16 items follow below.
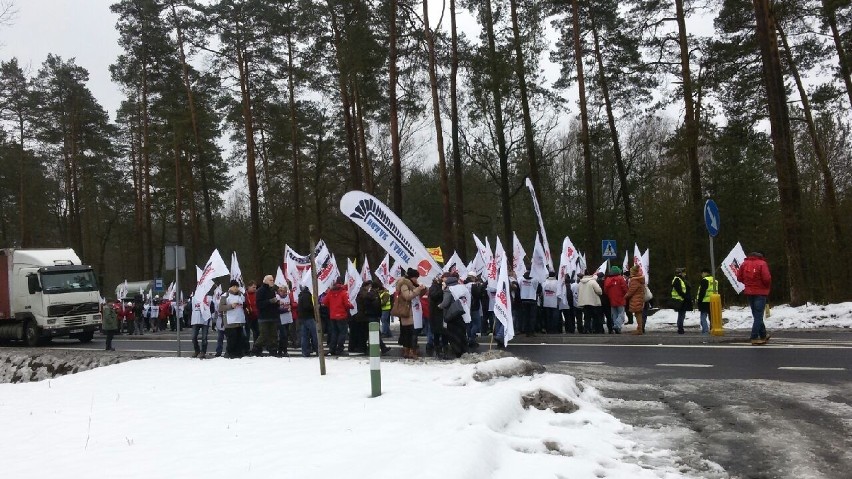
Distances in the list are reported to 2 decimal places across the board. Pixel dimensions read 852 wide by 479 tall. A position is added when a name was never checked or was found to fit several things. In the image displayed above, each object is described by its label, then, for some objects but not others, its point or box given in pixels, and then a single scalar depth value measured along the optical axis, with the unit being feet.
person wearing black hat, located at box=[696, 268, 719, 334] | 56.08
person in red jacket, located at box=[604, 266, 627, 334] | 61.21
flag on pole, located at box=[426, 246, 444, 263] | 92.84
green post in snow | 29.09
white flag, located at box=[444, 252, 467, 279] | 61.05
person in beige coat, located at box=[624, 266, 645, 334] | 57.25
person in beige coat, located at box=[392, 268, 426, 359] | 43.50
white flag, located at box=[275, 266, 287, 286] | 63.86
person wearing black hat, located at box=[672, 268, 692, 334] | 57.41
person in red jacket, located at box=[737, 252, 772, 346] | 44.73
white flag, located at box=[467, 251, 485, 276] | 68.33
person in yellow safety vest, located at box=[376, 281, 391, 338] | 56.90
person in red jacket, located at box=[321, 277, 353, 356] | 50.72
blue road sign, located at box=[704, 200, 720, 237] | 53.67
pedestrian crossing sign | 82.79
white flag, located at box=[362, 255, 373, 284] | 69.22
